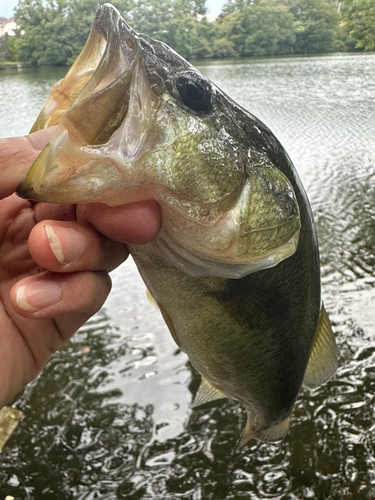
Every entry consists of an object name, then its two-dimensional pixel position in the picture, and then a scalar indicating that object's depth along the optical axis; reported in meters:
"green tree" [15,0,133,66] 31.75
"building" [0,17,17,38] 46.27
